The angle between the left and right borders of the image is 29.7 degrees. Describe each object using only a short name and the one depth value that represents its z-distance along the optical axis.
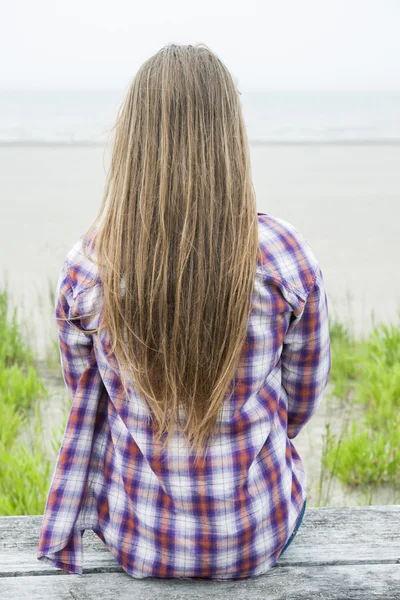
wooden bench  1.53
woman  1.37
